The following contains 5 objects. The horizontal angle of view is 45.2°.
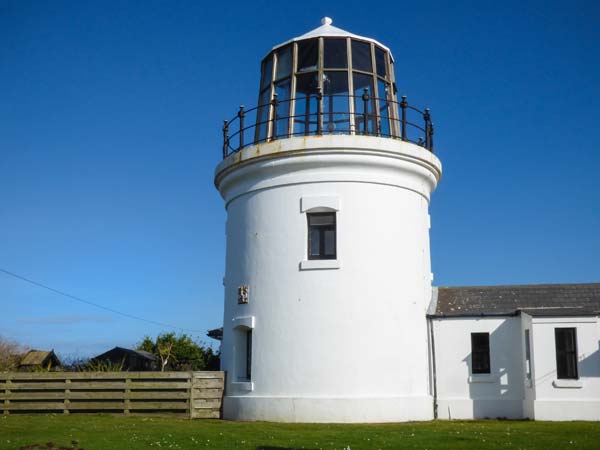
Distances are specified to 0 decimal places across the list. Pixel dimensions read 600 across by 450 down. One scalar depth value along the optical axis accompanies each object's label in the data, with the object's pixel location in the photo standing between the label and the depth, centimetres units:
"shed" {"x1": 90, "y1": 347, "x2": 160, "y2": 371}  3108
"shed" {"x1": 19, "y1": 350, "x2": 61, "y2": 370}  3409
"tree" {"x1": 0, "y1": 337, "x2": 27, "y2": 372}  3087
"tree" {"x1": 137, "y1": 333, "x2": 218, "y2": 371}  3021
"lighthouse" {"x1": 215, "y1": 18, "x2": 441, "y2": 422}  1612
